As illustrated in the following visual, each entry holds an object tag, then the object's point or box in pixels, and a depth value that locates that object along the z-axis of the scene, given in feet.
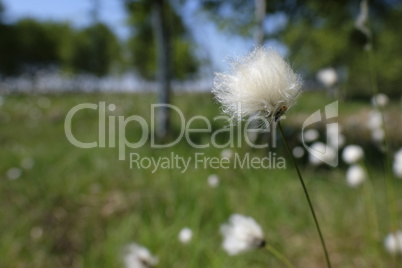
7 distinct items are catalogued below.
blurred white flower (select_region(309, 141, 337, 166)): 2.51
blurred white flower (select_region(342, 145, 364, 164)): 2.28
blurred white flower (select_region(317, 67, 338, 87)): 2.41
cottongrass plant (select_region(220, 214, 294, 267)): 1.53
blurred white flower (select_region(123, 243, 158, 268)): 1.77
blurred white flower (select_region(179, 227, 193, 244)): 2.17
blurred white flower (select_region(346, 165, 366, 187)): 2.44
